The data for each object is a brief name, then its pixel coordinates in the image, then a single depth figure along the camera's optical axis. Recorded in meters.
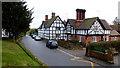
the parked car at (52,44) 23.74
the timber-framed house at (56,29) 36.81
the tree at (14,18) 19.50
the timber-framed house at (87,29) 27.55
